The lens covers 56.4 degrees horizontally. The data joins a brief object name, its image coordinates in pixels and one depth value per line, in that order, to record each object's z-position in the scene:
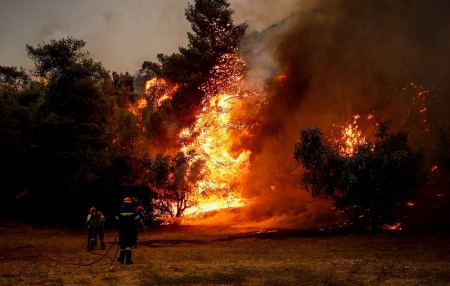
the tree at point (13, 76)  56.03
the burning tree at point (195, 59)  48.62
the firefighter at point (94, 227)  20.67
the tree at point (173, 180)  35.66
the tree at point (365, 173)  26.22
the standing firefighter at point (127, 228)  15.17
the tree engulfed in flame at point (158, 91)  51.34
